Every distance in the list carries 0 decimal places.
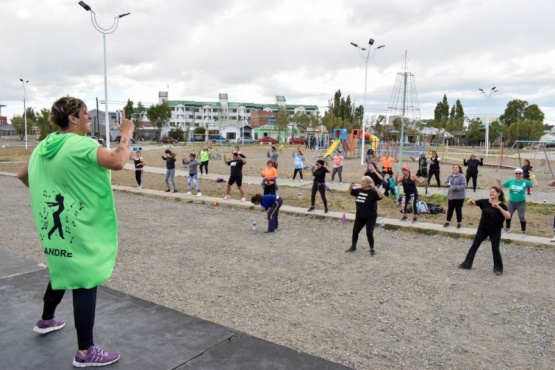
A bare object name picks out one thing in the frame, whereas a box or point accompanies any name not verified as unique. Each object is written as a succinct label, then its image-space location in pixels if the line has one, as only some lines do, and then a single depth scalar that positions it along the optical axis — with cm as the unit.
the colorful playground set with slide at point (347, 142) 3103
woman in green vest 246
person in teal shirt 884
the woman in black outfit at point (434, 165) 1633
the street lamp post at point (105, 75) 2112
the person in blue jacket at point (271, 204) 938
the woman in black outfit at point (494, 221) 662
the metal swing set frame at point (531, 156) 2604
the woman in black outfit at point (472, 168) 1498
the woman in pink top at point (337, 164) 1708
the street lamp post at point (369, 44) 2487
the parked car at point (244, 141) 7317
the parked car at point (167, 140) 6990
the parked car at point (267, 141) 7559
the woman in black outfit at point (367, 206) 750
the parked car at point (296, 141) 7019
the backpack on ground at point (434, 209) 1159
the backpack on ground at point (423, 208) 1162
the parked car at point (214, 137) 8581
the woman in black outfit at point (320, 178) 1127
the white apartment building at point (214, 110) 11588
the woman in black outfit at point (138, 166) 1655
